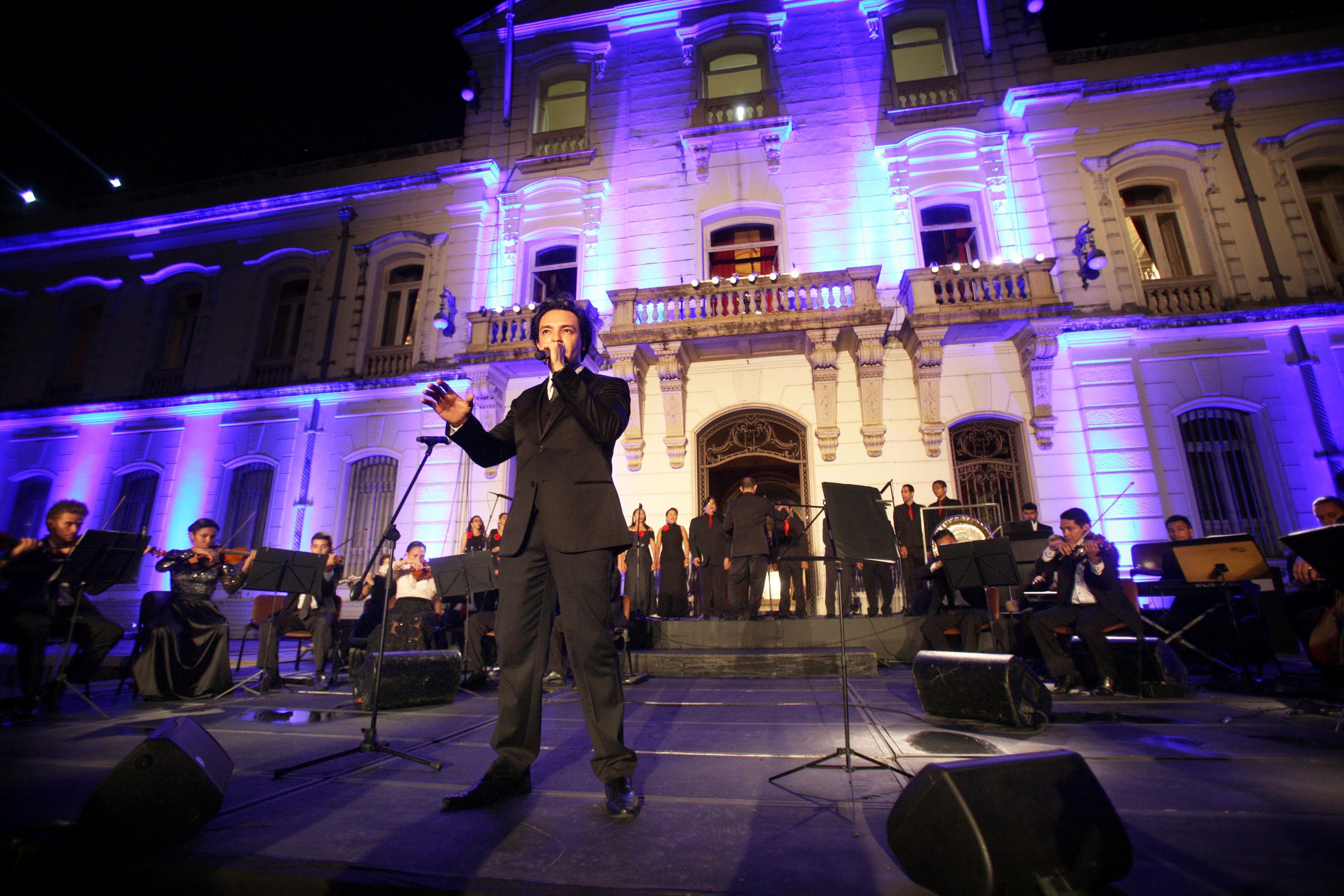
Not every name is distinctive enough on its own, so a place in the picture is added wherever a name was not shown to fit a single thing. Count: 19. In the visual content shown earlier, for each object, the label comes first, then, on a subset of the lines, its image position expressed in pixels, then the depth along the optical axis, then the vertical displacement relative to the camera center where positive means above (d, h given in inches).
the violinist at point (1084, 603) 213.8 +2.8
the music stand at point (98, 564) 199.9 +19.0
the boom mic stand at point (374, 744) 118.8 -26.8
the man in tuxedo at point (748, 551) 331.6 +34.3
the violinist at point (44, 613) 197.5 +2.8
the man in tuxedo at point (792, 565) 371.2 +31.9
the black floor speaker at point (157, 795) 79.6 -23.6
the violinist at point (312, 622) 254.1 -1.9
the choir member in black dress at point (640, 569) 387.5 +30.1
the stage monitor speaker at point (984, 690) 153.8 -20.3
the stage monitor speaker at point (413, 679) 188.4 -19.8
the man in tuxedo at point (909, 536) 358.0 +45.4
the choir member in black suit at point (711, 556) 379.6 +36.5
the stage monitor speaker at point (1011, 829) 62.2 -23.2
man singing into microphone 100.2 +12.3
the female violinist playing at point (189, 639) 223.8 -7.4
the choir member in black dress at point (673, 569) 392.8 +29.6
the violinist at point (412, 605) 262.1 +5.6
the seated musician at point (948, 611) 269.6 +0.2
